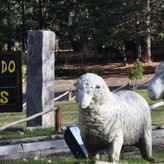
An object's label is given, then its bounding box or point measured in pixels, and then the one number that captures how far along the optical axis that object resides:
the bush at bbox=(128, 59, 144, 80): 29.77
